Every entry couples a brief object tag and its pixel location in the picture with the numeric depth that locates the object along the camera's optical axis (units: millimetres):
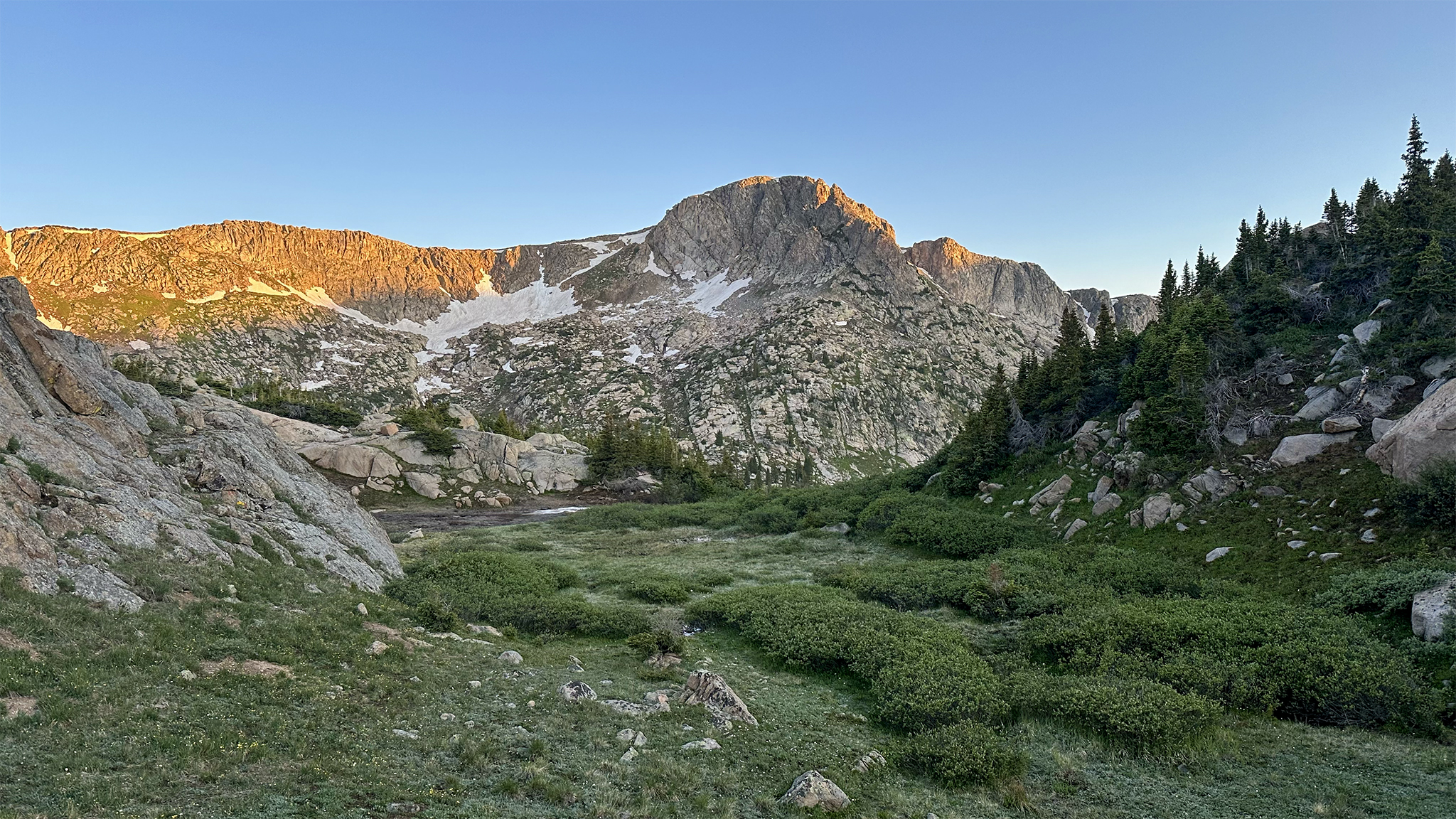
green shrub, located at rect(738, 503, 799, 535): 51719
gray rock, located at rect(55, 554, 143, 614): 13977
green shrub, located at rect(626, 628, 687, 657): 19719
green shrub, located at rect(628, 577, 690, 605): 28156
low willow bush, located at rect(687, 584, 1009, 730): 14562
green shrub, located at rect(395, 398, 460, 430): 83125
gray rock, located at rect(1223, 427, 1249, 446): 28344
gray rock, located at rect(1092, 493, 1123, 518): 30766
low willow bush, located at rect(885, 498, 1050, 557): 32688
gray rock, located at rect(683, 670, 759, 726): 14398
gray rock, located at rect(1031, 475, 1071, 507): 35281
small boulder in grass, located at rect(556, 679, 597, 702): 14781
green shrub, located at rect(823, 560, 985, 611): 25328
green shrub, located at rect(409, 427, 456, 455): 79250
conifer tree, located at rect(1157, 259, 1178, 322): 48409
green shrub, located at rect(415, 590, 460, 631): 20203
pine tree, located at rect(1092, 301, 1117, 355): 45719
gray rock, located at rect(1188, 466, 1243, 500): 26391
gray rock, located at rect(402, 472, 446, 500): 74000
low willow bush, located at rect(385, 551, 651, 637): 22719
